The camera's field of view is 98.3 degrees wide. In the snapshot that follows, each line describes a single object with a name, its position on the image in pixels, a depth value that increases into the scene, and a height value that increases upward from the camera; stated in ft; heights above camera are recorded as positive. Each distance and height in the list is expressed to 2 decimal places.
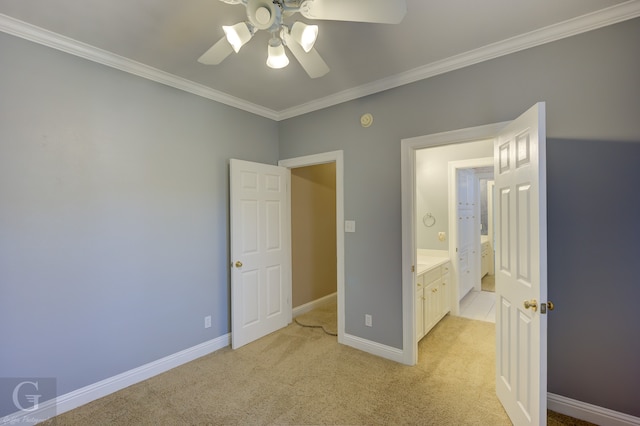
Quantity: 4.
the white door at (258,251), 9.76 -1.45
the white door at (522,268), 4.78 -1.13
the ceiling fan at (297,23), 4.15 +3.10
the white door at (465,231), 13.55 -1.00
